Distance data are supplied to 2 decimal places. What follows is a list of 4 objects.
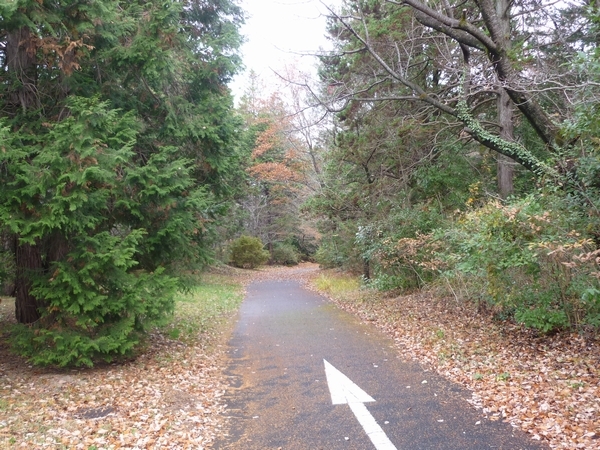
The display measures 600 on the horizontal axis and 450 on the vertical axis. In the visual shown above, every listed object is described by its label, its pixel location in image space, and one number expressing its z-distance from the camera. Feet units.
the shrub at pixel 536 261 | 21.63
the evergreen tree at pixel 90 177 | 22.07
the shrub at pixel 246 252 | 119.65
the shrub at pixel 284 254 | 143.23
